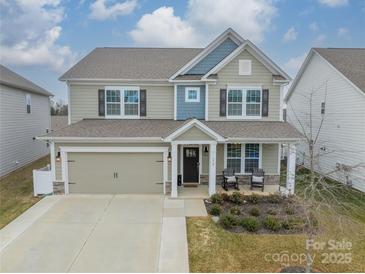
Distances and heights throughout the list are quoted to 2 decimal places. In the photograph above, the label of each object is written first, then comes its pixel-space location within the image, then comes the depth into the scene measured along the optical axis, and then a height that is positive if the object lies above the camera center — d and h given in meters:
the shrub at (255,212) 9.68 -3.34
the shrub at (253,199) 10.99 -3.26
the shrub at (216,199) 10.88 -3.23
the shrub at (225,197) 11.12 -3.22
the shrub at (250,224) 8.45 -3.33
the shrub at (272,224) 8.46 -3.32
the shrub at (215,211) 9.80 -3.34
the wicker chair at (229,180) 12.56 -2.83
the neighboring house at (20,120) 15.52 -0.06
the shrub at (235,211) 9.67 -3.31
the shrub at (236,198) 10.87 -3.21
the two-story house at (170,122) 12.09 -0.12
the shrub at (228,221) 8.72 -3.32
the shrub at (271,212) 9.79 -3.38
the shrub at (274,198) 11.07 -3.28
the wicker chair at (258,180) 12.62 -2.84
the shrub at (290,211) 9.80 -3.36
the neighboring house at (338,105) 13.30 +0.92
